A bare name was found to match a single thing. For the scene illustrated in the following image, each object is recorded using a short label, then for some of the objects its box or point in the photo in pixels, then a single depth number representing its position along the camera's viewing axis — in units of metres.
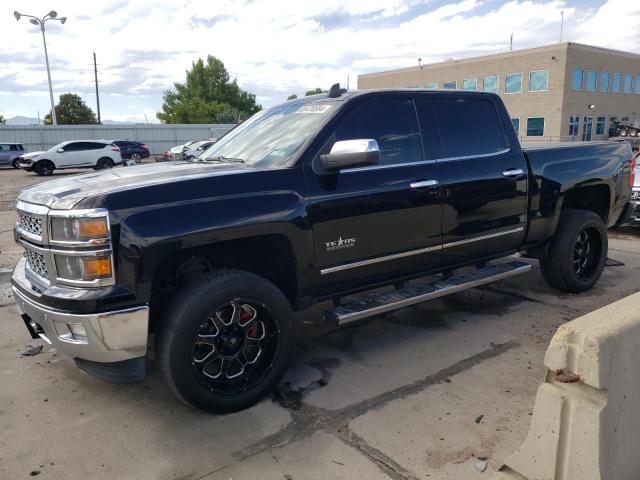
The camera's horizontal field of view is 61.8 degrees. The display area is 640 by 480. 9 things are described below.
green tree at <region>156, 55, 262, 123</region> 70.00
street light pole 32.44
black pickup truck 2.94
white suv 24.69
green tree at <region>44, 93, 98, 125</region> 60.18
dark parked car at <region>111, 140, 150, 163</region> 30.70
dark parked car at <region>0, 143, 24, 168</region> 29.25
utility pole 62.16
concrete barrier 2.10
